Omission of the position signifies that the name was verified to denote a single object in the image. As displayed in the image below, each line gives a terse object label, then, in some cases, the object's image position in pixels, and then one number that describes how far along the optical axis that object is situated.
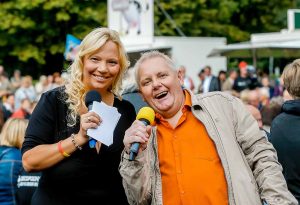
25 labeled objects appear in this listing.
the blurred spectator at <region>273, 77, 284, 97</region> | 20.74
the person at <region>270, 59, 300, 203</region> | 5.20
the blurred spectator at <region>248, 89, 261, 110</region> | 9.58
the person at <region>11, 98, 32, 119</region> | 12.53
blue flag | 15.70
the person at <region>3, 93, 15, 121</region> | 17.33
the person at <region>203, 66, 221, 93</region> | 20.28
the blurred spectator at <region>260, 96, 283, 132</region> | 8.87
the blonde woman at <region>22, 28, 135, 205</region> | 4.14
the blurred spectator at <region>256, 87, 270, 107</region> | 13.09
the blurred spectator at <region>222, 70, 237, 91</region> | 20.19
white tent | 18.61
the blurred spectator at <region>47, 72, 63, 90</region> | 22.81
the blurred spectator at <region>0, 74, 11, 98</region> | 19.16
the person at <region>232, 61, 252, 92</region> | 20.33
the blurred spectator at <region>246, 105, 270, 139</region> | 6.96
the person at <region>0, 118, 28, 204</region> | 6.53
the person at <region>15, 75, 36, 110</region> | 20.32
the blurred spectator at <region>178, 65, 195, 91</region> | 20.42
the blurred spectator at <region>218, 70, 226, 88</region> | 21.74
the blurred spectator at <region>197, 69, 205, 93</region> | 20.69
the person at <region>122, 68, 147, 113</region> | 6.05
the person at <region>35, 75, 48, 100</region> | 22.61
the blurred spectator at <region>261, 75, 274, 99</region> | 22.09
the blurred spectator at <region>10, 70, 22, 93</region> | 22.64
